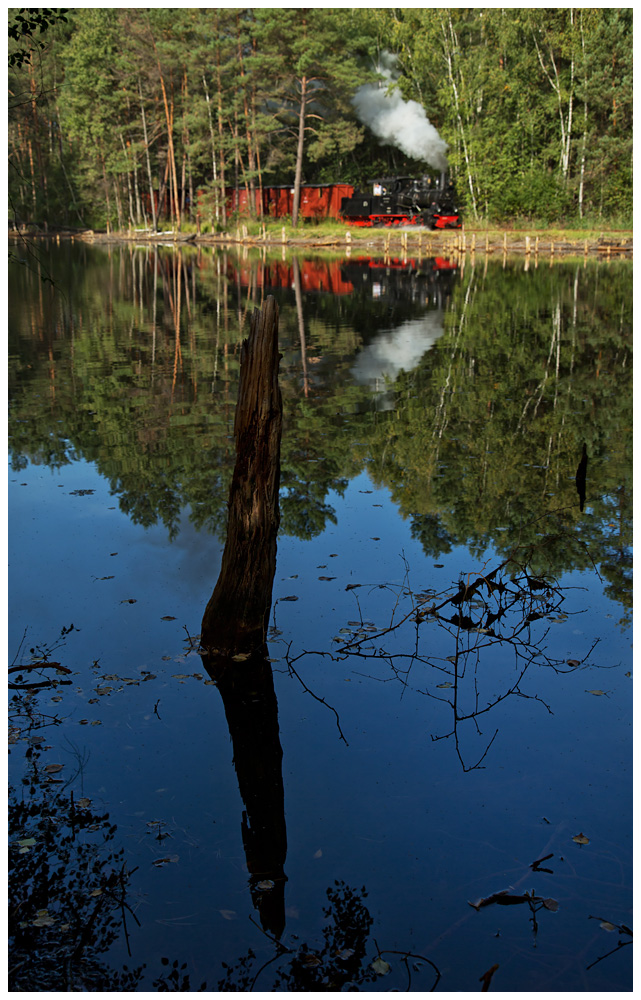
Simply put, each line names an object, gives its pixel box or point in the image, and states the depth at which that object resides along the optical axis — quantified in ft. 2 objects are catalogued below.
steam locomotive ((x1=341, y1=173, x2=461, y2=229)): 179.42
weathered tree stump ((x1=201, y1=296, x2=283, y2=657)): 20.65
